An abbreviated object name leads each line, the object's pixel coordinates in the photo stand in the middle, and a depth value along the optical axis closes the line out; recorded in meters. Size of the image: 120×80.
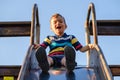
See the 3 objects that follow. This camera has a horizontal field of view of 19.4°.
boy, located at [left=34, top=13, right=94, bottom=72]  3.98
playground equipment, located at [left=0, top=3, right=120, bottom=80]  3.45
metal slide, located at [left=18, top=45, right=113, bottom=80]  3.42
